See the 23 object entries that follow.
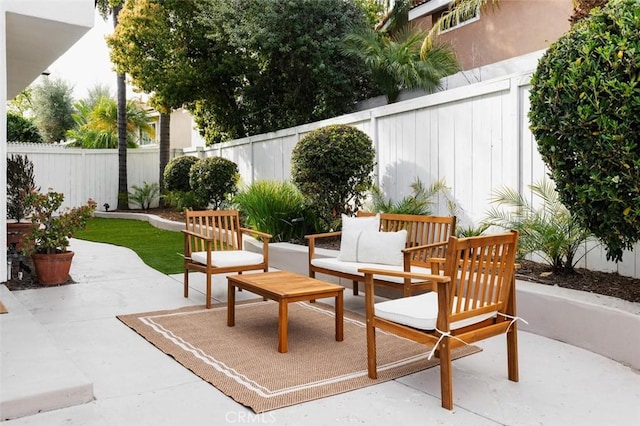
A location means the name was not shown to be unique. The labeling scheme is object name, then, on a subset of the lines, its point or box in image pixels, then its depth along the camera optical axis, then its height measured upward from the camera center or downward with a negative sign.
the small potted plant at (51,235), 5.83 -0.31
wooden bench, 4.53 -0.47
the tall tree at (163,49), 11.48 +3.66
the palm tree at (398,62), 9.87 +2.90
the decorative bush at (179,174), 12.40 +0.83
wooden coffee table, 3.78 -0.65
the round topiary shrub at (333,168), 6.75 +0.54
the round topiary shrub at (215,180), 10.60 +0.58
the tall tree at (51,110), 26.69 +5.19
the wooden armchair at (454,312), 2.80 -0.62
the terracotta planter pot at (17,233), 5.91 -0.30
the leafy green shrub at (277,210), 7.38 -0.04
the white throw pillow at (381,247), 4.92 -0.39
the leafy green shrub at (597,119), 3.38 +0.62
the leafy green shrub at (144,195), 14.80 +0.38
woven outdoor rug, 3.09 -1.06
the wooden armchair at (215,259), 5.12 -0.54
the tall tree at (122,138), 14.34 +1.97
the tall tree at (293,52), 10.53 +3.35
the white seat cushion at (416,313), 2.89 -0.62
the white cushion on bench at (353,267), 4.70 -0.58
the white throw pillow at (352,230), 5.19 -0.23
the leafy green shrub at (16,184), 7.00 +0.34
